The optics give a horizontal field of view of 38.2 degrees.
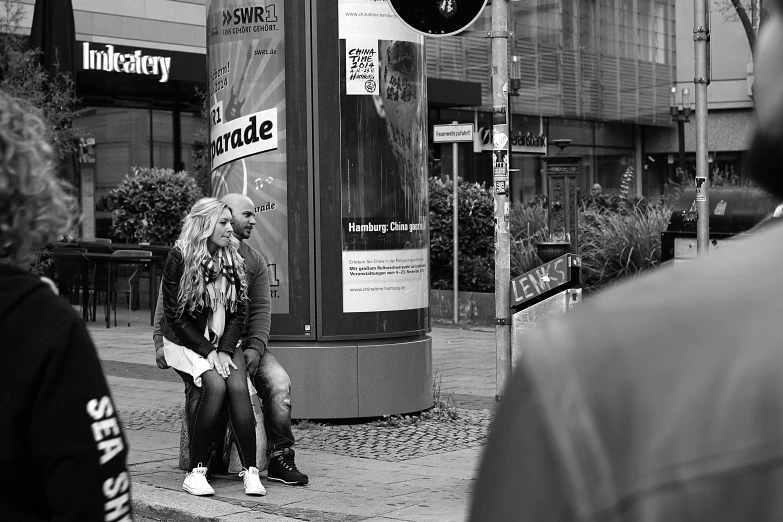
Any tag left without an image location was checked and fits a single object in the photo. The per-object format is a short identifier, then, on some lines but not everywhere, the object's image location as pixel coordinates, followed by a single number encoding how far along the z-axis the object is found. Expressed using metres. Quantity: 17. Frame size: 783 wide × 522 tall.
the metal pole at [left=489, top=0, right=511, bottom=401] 7.00
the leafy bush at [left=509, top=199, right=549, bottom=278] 17.89
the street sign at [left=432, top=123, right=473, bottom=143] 16.62
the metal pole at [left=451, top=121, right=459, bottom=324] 16.85
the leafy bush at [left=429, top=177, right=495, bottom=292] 19.16
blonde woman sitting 7.11
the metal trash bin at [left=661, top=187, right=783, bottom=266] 14.26
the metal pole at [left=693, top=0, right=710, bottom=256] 10.25
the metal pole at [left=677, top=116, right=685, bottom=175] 36.66
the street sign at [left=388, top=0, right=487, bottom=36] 7.60
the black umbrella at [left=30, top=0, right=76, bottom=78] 17.03
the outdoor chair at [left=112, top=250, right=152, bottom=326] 18.17
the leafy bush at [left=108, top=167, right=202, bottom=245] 21.91
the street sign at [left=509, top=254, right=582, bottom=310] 6.93
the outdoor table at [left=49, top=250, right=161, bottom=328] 18.12
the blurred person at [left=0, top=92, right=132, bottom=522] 2.06
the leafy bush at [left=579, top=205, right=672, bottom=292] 17.38
